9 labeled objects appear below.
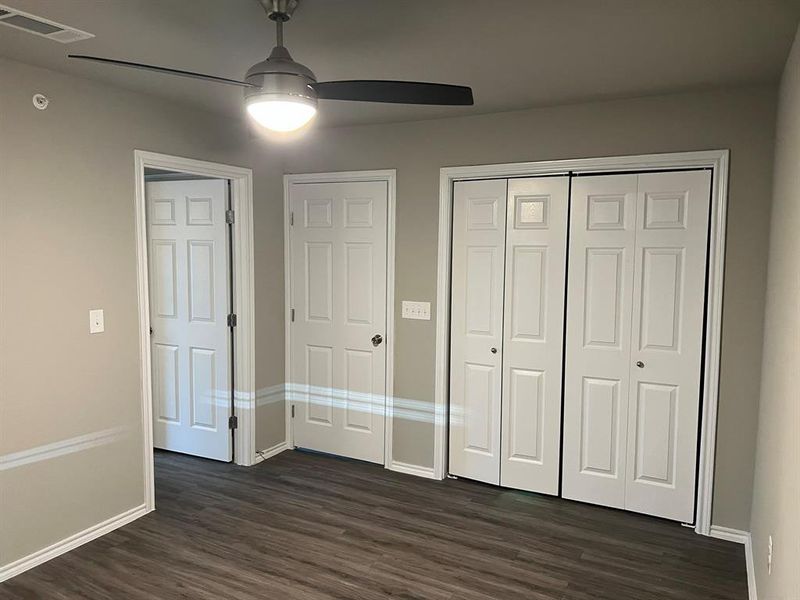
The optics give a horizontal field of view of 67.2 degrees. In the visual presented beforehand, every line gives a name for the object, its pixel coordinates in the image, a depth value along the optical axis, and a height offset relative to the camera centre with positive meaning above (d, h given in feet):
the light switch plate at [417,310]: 13.12 -0.89
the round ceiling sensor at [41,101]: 9.23 +2.51
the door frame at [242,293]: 12.75 -0.58
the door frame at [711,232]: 10.30 +0.74
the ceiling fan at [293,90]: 6.59 +2.02
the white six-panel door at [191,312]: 13.51 -1.05
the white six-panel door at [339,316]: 13.71 -1.11
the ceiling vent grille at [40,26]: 7.13 +2.96
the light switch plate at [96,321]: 10.24 -0.96
